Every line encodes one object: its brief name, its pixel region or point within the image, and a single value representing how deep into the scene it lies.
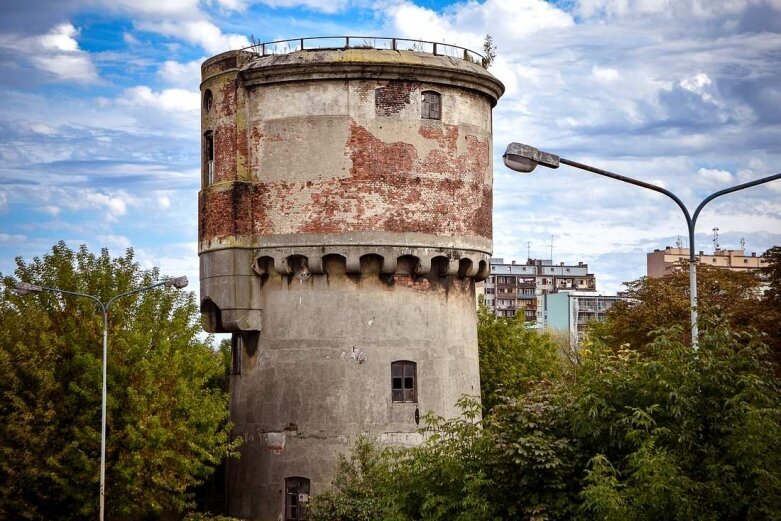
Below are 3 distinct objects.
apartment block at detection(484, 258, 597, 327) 188.62
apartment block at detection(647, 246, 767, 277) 150.50
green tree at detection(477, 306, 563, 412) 54.83
